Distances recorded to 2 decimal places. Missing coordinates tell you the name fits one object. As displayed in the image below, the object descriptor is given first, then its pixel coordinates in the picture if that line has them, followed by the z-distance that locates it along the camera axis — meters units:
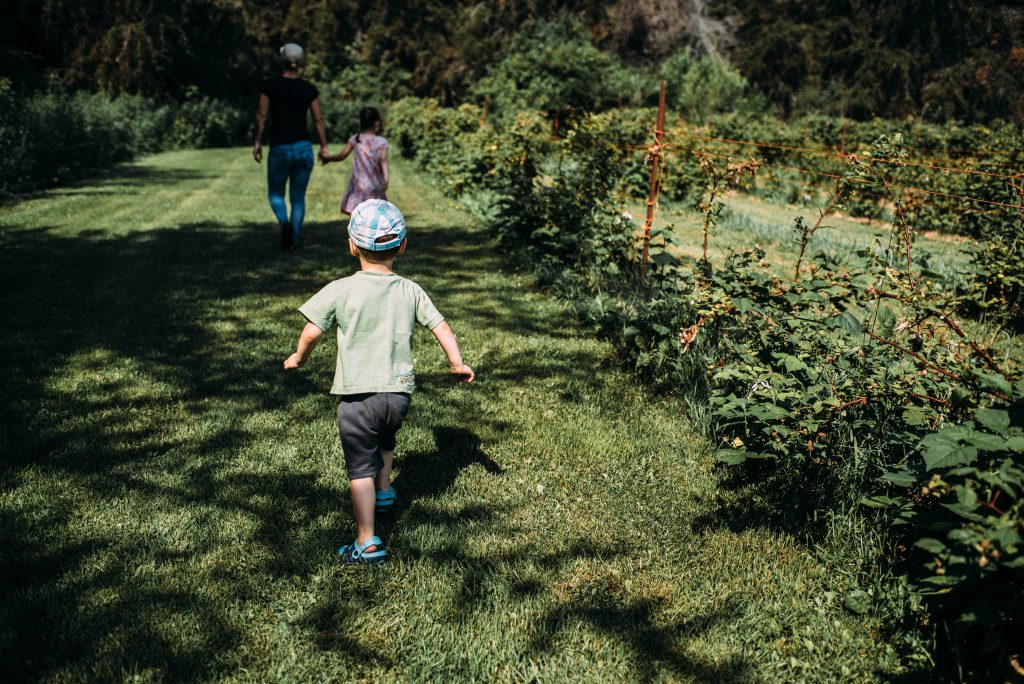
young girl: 7.32
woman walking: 7.38
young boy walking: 2.88
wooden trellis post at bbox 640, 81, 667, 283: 5.72
